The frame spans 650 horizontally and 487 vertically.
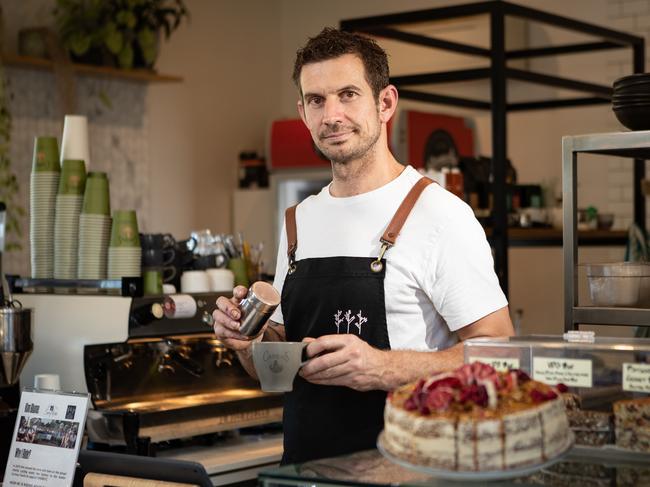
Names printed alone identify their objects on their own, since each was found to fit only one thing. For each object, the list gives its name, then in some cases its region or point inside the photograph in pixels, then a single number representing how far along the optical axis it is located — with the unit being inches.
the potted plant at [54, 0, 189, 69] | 240.4
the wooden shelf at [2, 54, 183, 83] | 233.3
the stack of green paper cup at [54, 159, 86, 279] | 132.6
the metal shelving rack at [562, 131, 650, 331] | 87.9
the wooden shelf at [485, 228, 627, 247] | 211.2
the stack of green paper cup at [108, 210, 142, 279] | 130.6
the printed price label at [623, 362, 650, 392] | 65.2
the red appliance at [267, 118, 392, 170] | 269.7
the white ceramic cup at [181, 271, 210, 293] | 138.3
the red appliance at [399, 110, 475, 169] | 243.3
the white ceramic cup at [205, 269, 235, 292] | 140.2
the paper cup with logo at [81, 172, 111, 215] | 131.2
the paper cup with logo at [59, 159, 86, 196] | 132.6
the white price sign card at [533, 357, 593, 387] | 66.9
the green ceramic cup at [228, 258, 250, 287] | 146.8
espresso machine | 124.0
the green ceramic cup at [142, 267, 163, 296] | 132.4
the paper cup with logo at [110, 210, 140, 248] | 131.0
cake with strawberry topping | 55.2
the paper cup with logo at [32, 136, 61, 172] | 133.7
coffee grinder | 109.7
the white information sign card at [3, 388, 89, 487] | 90.7
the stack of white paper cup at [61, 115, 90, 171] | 136.5
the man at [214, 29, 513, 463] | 84.8
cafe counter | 57.6
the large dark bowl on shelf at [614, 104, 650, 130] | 87.4
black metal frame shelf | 176.1
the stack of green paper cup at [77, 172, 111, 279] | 131.3
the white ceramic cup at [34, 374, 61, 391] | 113.4
